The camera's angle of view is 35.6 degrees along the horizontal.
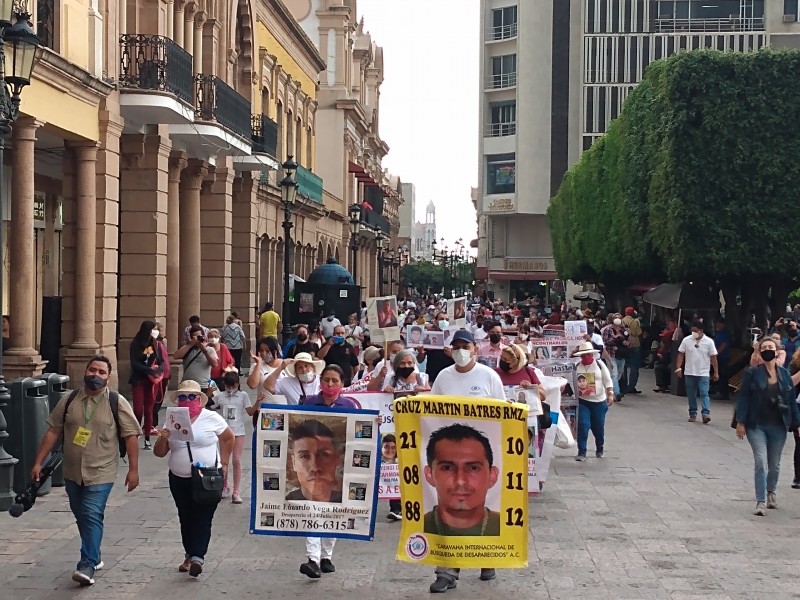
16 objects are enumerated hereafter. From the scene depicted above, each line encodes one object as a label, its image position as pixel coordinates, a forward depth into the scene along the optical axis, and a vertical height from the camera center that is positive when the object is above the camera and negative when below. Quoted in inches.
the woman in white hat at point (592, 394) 589.3 -53.2
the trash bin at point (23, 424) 464.4 -56.4
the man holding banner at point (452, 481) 325.4 -52.5
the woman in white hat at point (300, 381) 423.2 -35.4
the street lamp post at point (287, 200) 1072.8 +67.6
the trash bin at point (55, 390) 494.9 -46.7
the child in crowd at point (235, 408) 471.2 -49.8
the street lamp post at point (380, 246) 2234.9 +65.9
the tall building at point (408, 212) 7145.7 +402.2
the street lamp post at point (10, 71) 430.3 +72.8
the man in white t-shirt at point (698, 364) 795.4 -51.7
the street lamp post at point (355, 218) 1579.7 +77.8
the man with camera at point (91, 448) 336.5 -47.1
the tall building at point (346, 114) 2241.6 +311.5
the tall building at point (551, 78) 3105.3 +533.3
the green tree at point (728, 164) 1088.2 +105.5
